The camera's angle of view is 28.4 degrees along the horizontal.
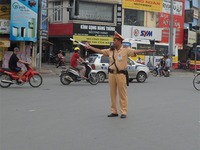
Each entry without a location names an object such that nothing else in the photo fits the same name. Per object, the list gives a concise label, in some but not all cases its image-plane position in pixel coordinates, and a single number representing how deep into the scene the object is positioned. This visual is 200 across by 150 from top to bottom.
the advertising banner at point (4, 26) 28.52
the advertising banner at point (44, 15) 31.84
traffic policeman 8.86
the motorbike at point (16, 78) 15.64
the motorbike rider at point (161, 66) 30.54
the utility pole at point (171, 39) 35.25
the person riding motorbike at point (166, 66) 30.27
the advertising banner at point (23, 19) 28.45
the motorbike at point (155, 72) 30.67
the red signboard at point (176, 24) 45.25
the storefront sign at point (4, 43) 27.95
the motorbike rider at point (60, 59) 33.84
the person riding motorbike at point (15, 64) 15.64
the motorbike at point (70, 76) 17.89
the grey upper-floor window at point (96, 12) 37.72
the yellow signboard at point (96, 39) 37.16
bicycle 16.81
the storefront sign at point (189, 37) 47.66
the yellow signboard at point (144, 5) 40.66
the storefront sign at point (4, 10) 28.91
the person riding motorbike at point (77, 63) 17.77
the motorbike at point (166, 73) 30.25
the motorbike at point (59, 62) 33.78
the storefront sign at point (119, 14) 39.25
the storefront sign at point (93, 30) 37.06
